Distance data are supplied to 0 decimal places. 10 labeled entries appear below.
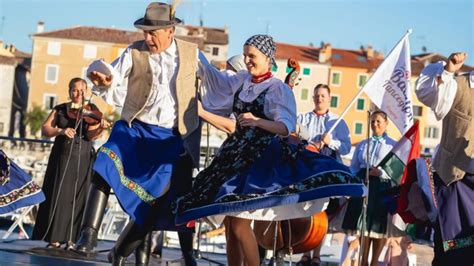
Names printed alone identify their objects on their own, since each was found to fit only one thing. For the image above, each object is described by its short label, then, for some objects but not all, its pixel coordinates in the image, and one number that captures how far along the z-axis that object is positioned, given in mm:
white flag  11250
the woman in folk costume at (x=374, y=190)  10906
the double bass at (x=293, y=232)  8508
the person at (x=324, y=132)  11023
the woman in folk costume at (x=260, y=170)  7145
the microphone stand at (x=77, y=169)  10453
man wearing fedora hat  7605
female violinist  10625
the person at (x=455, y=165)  7477
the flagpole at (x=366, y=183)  9188
